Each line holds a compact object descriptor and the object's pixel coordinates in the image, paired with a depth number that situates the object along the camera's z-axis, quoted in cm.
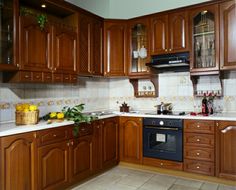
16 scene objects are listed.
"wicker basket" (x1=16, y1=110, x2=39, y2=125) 240
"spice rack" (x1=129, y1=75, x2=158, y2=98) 380
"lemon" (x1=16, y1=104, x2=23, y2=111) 245
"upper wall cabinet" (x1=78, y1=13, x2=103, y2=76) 328
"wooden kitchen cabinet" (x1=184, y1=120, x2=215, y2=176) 289
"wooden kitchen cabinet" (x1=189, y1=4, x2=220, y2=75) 307
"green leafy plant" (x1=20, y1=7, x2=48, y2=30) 256
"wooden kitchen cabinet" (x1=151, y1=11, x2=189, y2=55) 329
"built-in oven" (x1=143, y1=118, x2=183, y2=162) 310
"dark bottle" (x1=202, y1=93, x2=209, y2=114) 318
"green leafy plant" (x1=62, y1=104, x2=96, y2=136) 272
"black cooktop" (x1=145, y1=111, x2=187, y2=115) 334
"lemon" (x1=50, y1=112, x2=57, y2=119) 275
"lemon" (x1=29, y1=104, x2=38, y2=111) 245
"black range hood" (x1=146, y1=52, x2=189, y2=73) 327
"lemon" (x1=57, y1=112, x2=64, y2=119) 272
